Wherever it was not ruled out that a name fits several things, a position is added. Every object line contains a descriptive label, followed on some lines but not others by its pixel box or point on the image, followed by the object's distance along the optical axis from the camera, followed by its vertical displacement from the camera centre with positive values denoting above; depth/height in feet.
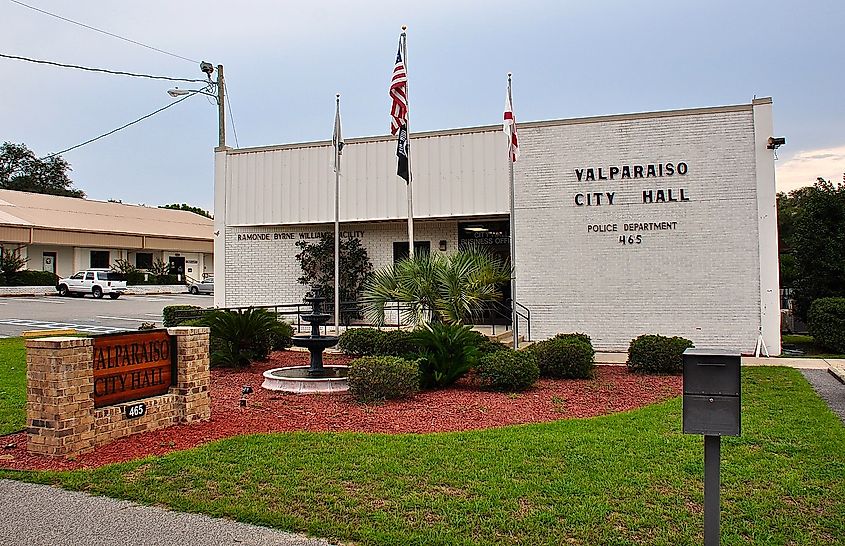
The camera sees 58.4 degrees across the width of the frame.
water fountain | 34.81 -3.89
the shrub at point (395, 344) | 41.61 -2.84
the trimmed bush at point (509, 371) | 34.99 -3.65
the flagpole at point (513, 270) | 47.06 +1.42
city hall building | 51.70 +6.15
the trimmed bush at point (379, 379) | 31.68 -3.57
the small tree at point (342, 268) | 67.87 +2.39
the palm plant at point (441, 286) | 40.55 +0.37
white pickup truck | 133.59 +2.17
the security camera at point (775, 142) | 50.36 +9.90
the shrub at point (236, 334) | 42.24 -2.18
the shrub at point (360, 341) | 44.76 -2.82
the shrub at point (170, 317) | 57.93 -1.68
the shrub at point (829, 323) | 53.98 -2.42
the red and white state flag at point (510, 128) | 46.91 +10.25
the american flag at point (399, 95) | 47.07 +12.40
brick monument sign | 22.26 -2.93
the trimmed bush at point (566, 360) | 39.45 -3.56
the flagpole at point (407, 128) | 46.68 +10.35
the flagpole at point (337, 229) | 52.92 +4.73
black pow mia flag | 47.04 +8.81
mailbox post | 12.77 -1.75
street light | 87.56 +24.67
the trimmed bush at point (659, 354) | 41.55 -3.46
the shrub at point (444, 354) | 35.50 -2.89
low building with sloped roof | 147.84 +13.09
